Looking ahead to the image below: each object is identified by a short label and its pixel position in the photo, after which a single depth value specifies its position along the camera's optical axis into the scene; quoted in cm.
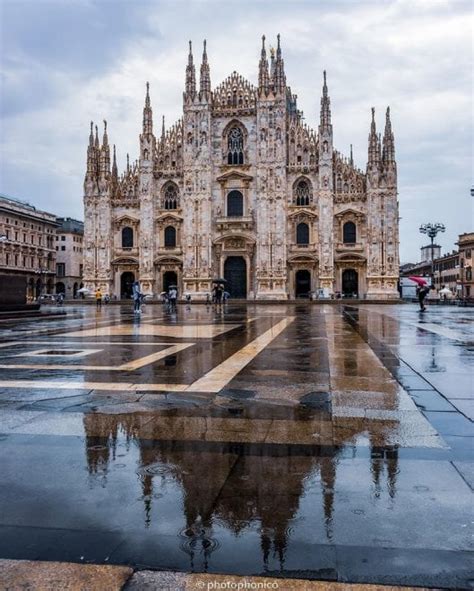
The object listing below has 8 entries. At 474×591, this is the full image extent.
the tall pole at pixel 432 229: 5153
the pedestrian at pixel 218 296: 4498
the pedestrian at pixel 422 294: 2958
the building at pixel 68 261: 8019
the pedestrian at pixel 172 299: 3581
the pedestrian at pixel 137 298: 2836
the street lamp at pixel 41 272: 7311
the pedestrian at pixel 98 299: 4117
